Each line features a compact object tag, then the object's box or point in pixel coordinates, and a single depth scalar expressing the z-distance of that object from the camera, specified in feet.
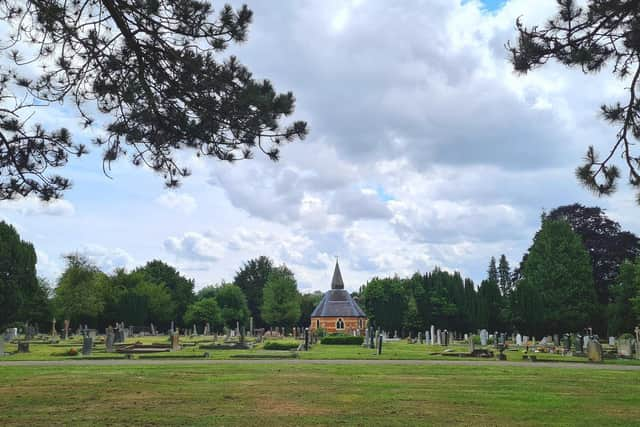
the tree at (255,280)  335.47
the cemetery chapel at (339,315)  258.37
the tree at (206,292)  341.82
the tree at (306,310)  309.63
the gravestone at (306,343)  132.20
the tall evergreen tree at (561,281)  178.81
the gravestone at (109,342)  112.43
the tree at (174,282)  299.58
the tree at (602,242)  198.08
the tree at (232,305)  287.48
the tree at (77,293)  210.79
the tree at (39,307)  169.68
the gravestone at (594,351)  96.96
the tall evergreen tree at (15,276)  147.13
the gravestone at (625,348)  106.69
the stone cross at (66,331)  195.11
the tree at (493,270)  438.81
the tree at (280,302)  250.37
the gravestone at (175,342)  124.73
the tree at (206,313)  259.60
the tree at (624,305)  155.02
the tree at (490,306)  196.75
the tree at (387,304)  247.09
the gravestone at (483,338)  160.25
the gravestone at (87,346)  105.09
